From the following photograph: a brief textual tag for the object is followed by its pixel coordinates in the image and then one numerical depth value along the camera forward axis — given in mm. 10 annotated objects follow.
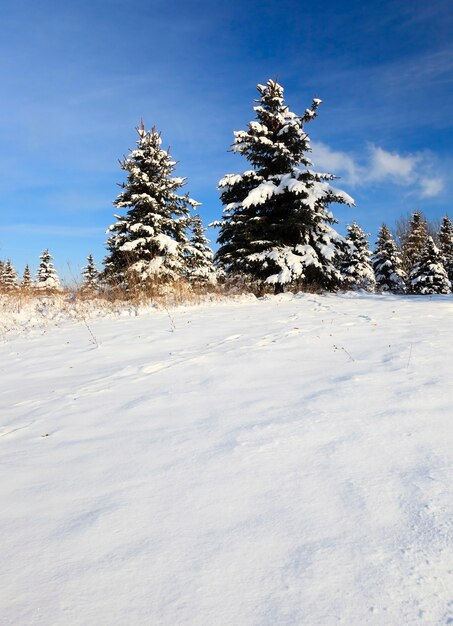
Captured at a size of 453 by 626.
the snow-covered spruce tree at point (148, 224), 13344
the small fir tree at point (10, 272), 40778
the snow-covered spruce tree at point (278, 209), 11914
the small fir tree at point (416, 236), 37156
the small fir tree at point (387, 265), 31000
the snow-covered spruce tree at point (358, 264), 28594
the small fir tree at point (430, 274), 26203
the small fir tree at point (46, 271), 38531
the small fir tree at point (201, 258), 23381
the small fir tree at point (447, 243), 32219
